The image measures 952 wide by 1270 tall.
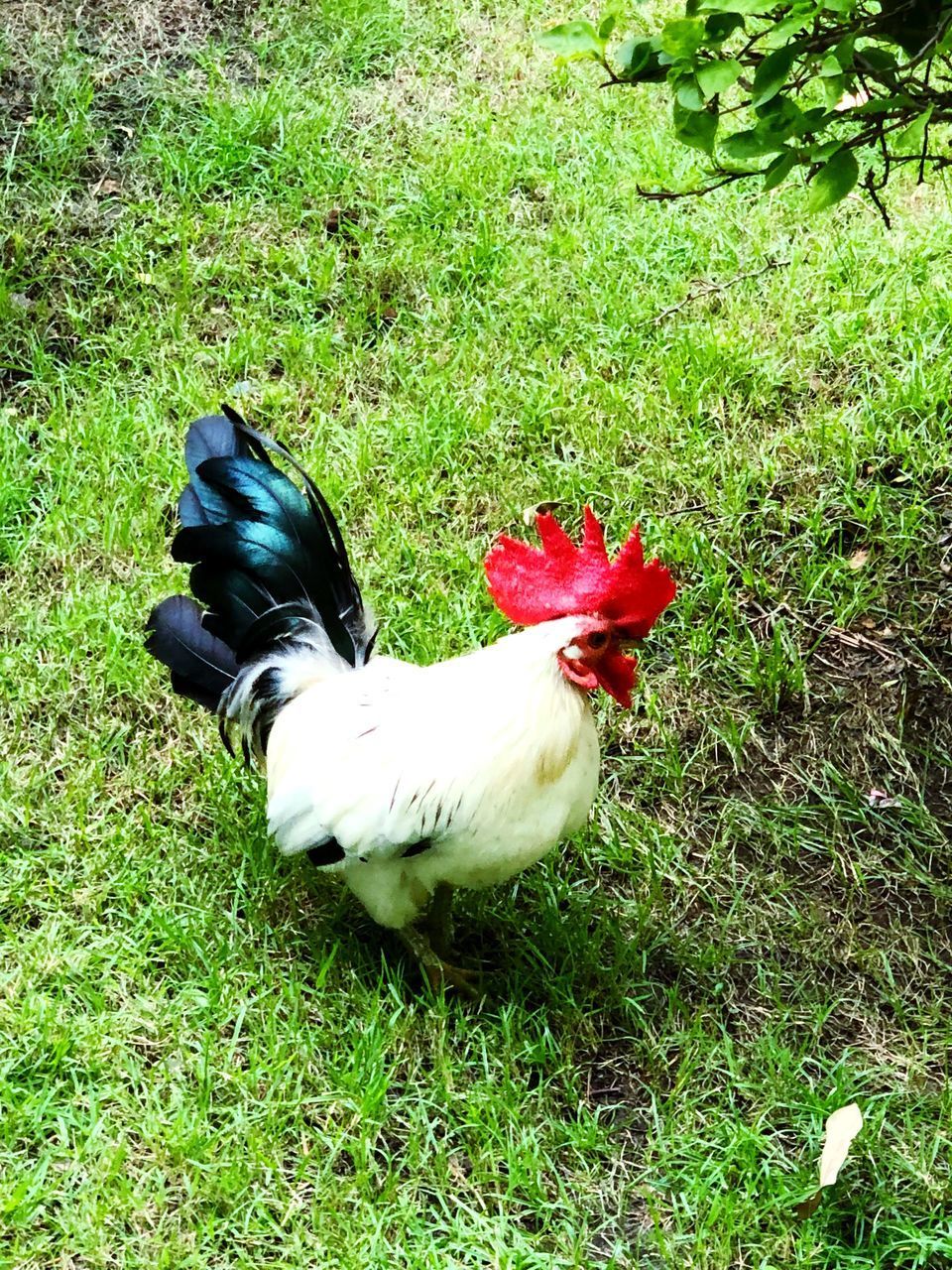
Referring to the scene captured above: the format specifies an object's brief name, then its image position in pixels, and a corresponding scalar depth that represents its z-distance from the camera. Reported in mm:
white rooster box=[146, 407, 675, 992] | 2611
